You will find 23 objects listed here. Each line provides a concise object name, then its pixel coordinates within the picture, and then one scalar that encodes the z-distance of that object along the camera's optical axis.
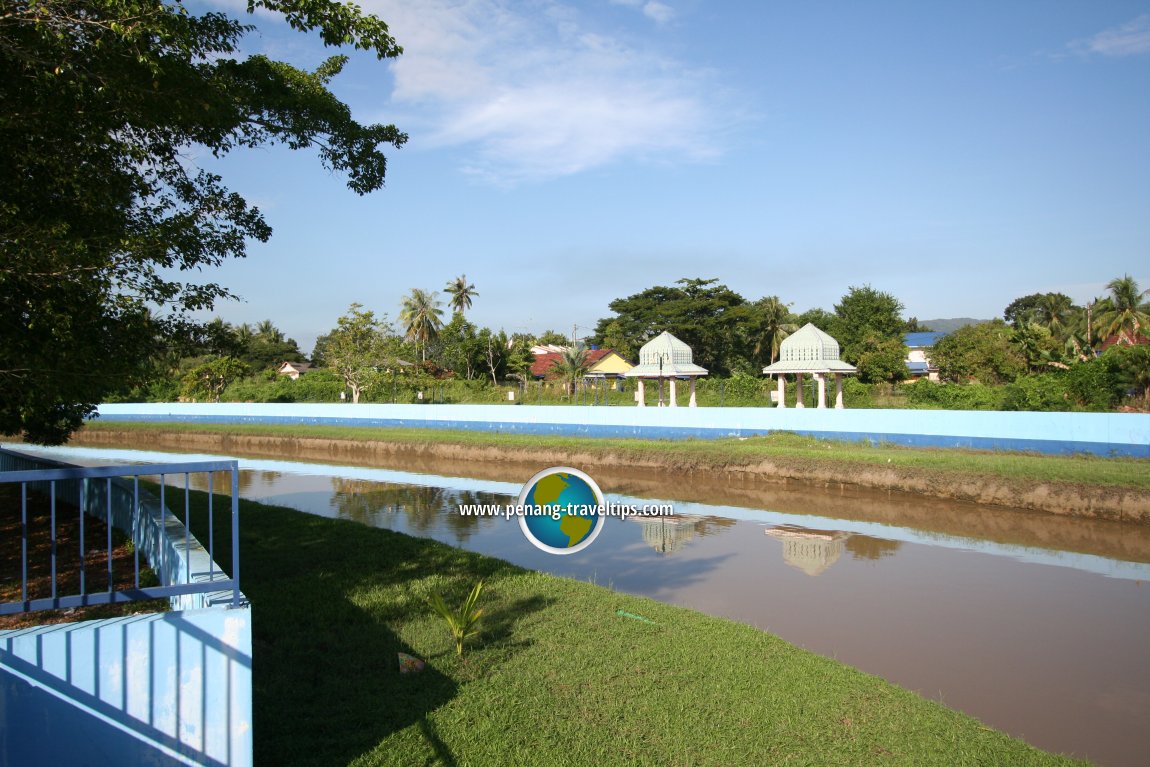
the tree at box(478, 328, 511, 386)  49.28
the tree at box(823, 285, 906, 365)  51.12
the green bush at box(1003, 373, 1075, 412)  25.47
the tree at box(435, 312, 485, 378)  49.12
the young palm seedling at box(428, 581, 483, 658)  6.11
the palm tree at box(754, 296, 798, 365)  51.41
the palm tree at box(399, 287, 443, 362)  58.88
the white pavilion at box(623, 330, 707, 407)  34.06
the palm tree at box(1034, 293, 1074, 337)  55.81
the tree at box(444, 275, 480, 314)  66.44
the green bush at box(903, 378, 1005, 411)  27.47
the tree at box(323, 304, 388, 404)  40.34
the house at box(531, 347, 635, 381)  45.91
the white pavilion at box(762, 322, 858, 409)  29.61
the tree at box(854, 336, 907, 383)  39.97
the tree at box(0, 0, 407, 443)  5.60
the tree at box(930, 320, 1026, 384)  34.16
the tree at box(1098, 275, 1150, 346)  45.03
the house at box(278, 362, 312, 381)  71.25
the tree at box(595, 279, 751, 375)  53.88
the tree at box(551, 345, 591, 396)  45.04
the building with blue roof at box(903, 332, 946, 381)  52.94
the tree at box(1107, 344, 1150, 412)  25.00
